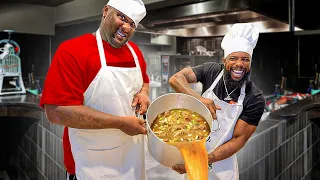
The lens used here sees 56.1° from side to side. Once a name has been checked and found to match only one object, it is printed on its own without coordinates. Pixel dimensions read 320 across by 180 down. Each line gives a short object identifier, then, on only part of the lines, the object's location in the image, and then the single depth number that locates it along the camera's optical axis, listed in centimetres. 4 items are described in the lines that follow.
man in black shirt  123
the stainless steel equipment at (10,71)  312
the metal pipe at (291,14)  288
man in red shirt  99
